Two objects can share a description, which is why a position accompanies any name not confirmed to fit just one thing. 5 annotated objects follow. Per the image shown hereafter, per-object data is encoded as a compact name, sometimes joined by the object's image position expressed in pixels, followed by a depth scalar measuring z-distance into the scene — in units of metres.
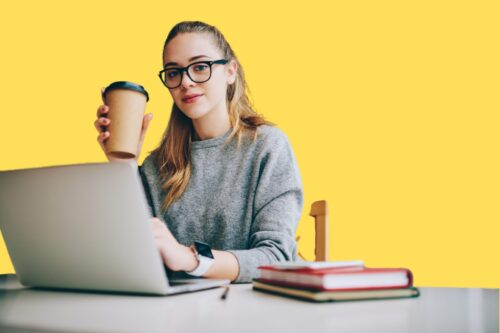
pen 0.92
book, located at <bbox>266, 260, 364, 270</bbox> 0.89
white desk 0.68
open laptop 0.87
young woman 1.63
